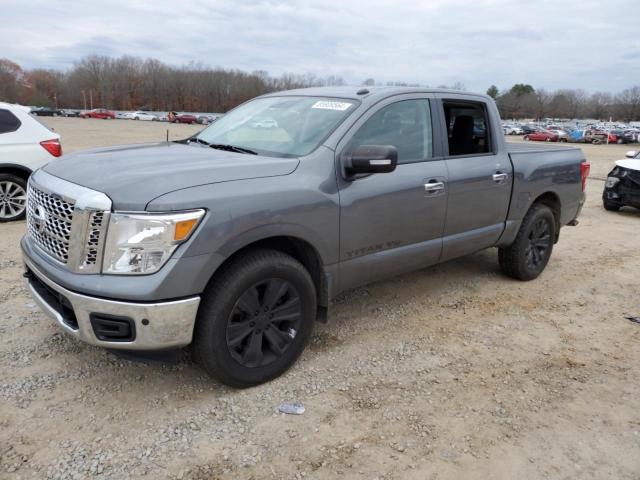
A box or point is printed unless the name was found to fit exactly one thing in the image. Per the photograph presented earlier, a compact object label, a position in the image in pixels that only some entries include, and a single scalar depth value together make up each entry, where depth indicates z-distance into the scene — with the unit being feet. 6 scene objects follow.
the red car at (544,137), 172.55
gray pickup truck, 8.57
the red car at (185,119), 242.58
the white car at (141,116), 283.96
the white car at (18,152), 22.75
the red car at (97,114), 280.72
